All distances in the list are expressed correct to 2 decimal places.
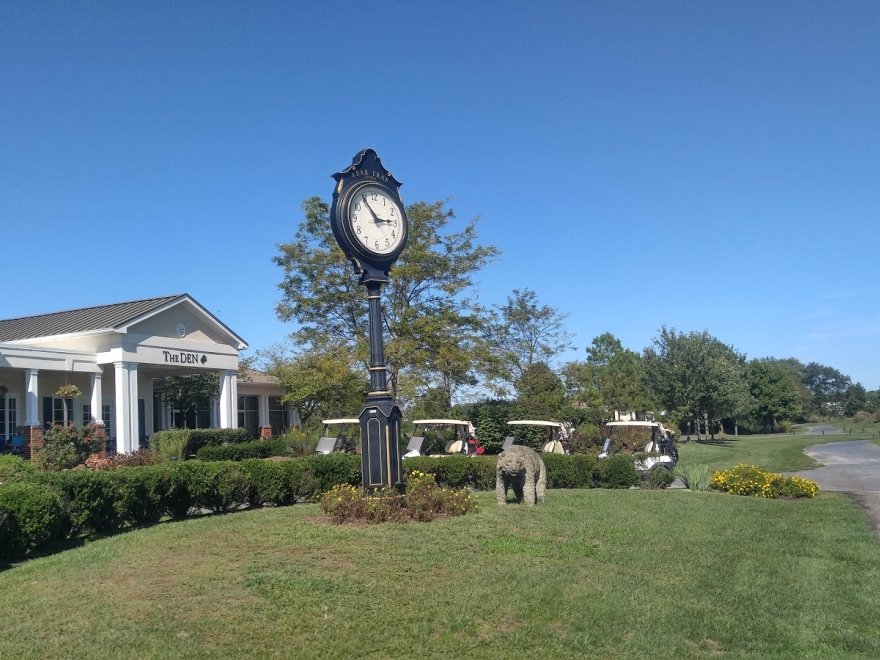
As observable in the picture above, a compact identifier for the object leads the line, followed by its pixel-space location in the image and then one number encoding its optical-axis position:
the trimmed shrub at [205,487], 11.51
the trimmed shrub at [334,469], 13.36
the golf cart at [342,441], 24.11
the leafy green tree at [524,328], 45.34
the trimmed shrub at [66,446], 19.98
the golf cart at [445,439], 22.68
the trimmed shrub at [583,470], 16.70
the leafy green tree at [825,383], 134.40
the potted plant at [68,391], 23.44
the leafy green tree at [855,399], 112.56
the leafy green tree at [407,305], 27.27
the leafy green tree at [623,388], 37.59
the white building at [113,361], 23.86
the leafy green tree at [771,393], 69.38
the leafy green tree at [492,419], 28.33
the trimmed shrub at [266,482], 12.48
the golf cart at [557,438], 23.28
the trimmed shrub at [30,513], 8.69
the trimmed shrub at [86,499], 9.70
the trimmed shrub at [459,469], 14.96
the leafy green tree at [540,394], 29.25
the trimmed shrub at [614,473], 17.02
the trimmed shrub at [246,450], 24.78
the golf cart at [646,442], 19.19
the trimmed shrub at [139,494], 10.48
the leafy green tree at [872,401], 105.49
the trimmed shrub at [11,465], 13.82
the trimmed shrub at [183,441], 24.61
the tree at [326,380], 27.25
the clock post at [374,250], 11.06
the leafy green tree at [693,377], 46.47
